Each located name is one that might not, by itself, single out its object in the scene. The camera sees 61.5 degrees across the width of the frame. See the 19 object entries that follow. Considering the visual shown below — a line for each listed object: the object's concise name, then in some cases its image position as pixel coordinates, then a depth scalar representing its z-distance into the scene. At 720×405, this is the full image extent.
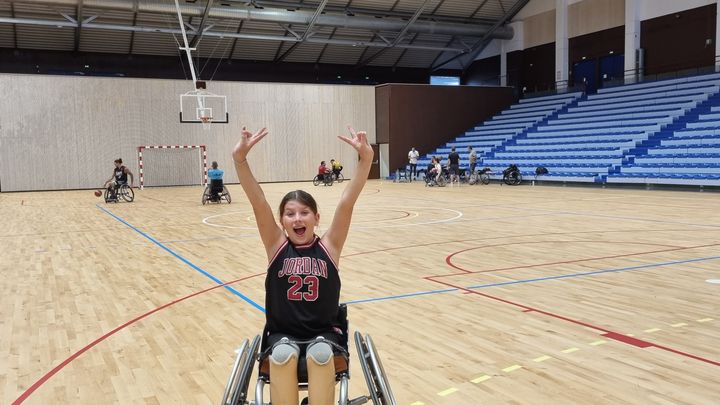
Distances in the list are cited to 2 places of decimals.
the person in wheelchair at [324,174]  22.12
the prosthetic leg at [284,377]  2.05
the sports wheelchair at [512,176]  19.95
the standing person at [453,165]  20.03
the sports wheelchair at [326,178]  22.12
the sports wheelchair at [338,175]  23.72
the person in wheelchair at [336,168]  23.32
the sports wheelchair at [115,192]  15.73
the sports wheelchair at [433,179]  20.34
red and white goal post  22.60
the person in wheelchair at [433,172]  20.08
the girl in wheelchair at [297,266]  2.29
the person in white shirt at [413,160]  23.31
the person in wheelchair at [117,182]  15.65
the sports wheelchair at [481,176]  20.81
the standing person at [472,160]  20.41
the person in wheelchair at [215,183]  14.62
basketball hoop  20.86
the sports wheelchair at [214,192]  14.62
